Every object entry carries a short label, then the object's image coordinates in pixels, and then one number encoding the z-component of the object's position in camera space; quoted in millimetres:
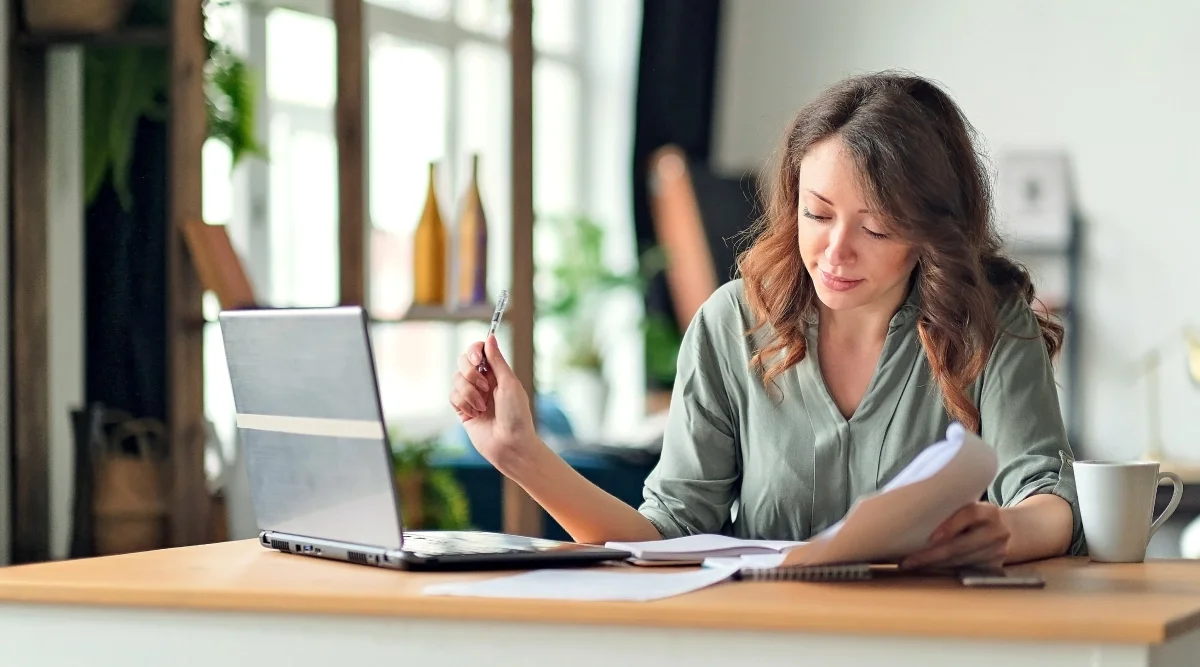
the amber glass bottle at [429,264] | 3402
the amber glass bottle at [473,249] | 3396
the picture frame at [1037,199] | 5906
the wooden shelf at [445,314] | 3367
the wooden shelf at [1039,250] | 5922
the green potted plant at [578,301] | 5789
